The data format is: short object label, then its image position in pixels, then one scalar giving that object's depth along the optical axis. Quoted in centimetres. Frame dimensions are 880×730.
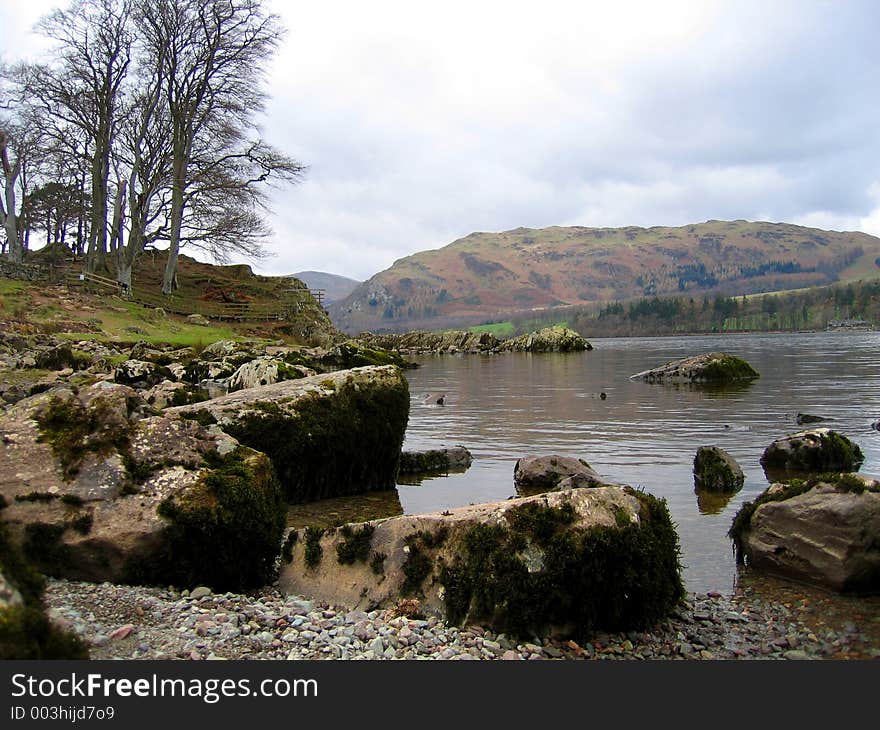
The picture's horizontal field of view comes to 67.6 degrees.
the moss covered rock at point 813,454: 1376
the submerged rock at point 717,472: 1234
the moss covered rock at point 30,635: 365
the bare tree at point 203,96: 4534
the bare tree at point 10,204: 4491
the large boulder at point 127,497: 620
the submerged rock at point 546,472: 1262
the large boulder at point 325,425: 1103
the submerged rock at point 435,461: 1463
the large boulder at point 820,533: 725
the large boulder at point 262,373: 1712
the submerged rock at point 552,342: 8906
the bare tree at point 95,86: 4350
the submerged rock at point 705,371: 3575
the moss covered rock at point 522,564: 592
